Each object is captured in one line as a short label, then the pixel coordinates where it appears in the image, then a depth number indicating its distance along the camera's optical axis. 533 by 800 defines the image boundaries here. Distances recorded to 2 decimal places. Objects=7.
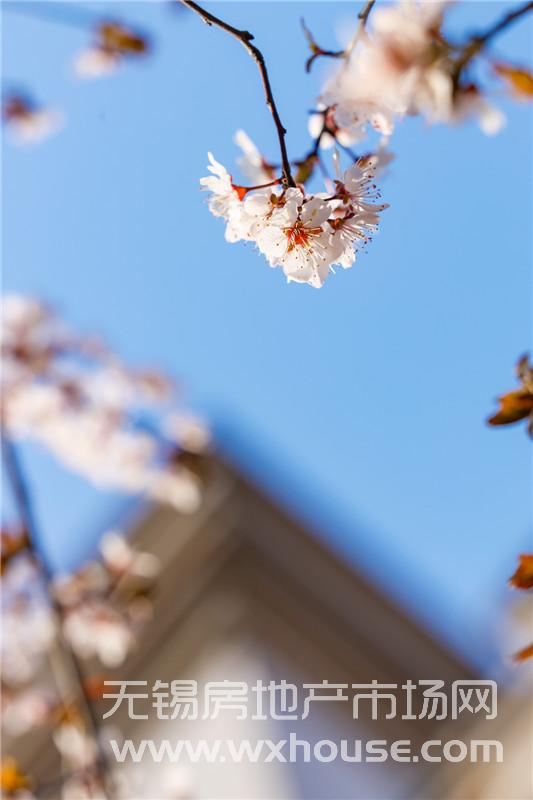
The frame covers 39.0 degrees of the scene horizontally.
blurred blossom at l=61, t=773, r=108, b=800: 1.83
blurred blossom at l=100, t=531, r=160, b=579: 2.91
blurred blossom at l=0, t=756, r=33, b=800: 1.89
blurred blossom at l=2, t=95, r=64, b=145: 3.10
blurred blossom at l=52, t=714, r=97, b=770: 1.96
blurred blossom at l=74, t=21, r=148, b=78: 2.56
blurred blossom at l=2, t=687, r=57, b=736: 2.46
